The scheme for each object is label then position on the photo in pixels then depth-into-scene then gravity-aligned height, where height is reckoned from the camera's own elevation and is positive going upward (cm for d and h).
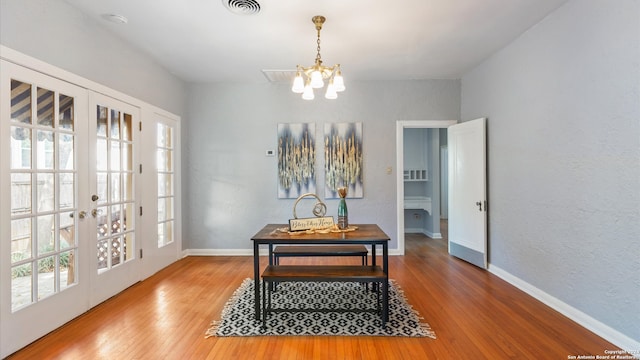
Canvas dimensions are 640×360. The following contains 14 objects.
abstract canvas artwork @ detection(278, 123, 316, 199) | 480 +39
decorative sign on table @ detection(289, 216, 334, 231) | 270 -39
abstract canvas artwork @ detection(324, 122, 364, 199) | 479 +42
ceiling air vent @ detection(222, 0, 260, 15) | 260 +152
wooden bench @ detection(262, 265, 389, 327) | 244 -78
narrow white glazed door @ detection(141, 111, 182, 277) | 381 -14
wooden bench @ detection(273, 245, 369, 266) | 310 -75
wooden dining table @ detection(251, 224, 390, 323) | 245 -48
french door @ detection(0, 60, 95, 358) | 212 -18
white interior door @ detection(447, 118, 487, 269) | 401 -18
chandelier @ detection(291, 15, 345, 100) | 252 +83
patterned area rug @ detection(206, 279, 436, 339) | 241 -119
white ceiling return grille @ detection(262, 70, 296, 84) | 431 +153
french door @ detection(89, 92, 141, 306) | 293 -14
